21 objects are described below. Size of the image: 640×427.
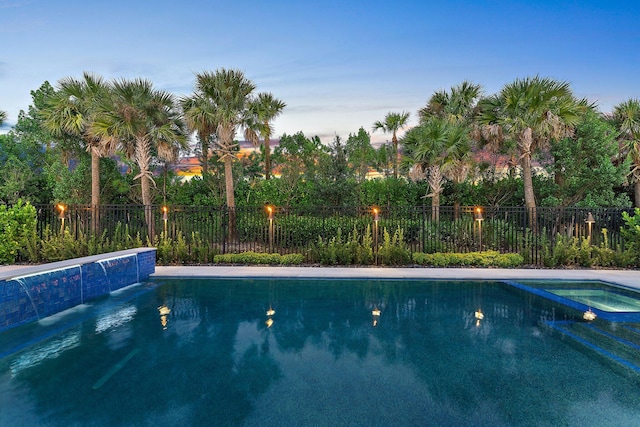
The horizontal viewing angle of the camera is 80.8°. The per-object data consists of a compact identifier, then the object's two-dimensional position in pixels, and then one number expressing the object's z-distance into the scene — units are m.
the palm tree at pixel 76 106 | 16.97
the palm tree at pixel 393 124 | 32.81
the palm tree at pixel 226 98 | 16.91
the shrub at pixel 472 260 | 11.62
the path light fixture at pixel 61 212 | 12.44
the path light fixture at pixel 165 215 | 12.58
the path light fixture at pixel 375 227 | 12.07
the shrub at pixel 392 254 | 11.93
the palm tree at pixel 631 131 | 17.58
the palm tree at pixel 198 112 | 16.70
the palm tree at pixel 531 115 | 15.26
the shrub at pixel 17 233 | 11.53
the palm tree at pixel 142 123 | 15.99
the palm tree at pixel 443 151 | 15.87
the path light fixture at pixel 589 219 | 11.70
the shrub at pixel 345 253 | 12.04
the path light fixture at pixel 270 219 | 12.50
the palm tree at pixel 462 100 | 20.72
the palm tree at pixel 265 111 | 17.66
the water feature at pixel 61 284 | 6.07
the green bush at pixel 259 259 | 12.04
